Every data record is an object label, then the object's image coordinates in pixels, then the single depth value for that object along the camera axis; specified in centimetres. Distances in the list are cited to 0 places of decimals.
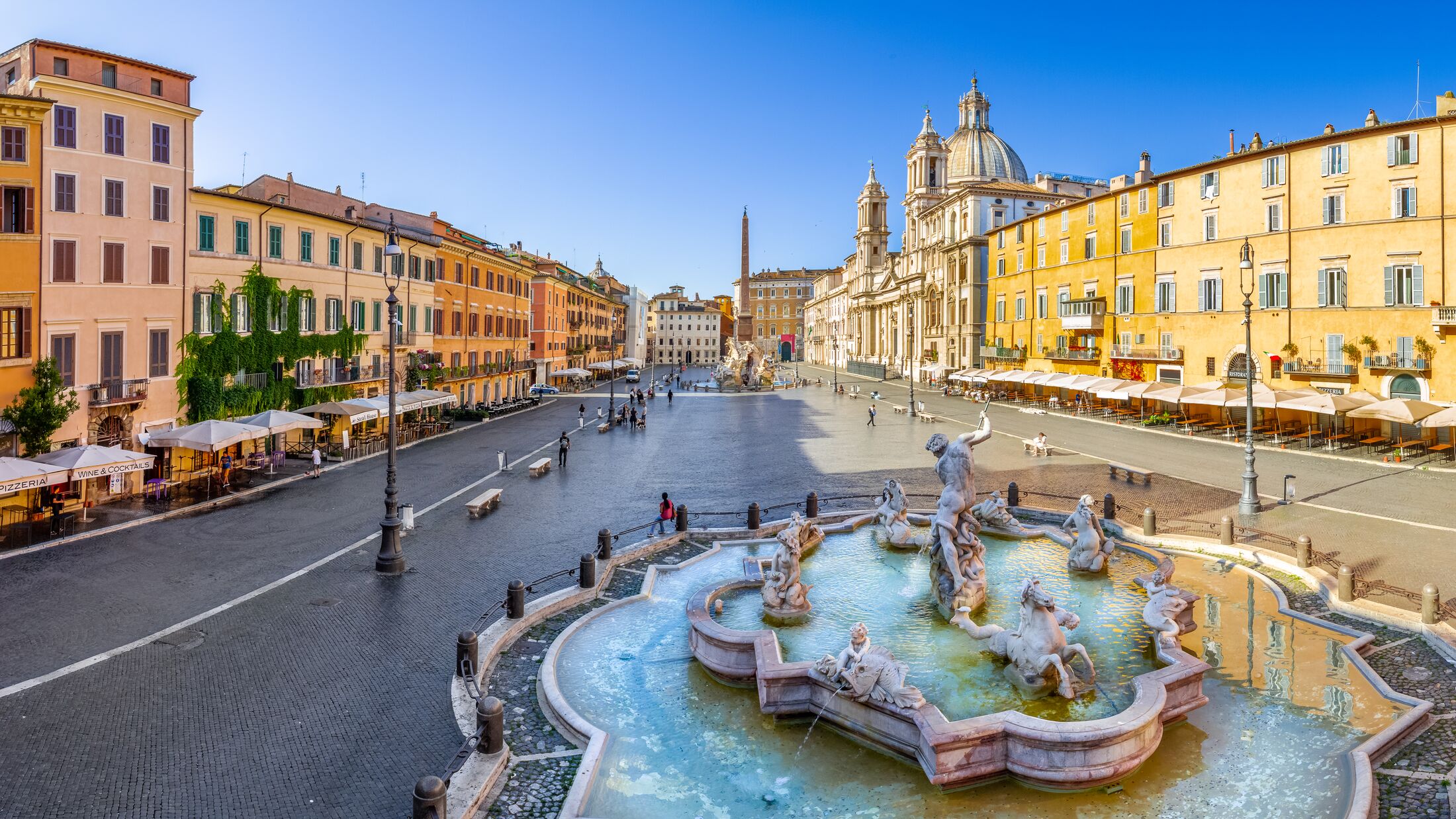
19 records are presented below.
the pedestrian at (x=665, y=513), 1794
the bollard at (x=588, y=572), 1344
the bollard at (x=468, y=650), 993
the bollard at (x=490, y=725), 818
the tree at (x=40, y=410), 1983
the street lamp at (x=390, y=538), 1508
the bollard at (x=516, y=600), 1195
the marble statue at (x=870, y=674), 855
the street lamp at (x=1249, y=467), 1941
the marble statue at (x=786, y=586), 1221
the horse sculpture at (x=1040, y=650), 931
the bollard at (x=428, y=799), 677
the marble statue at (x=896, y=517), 1619
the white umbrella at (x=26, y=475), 1659
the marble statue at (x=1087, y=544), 1436
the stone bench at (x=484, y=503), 2019
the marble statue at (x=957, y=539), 1228
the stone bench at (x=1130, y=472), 2378
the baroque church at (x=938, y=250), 6800
